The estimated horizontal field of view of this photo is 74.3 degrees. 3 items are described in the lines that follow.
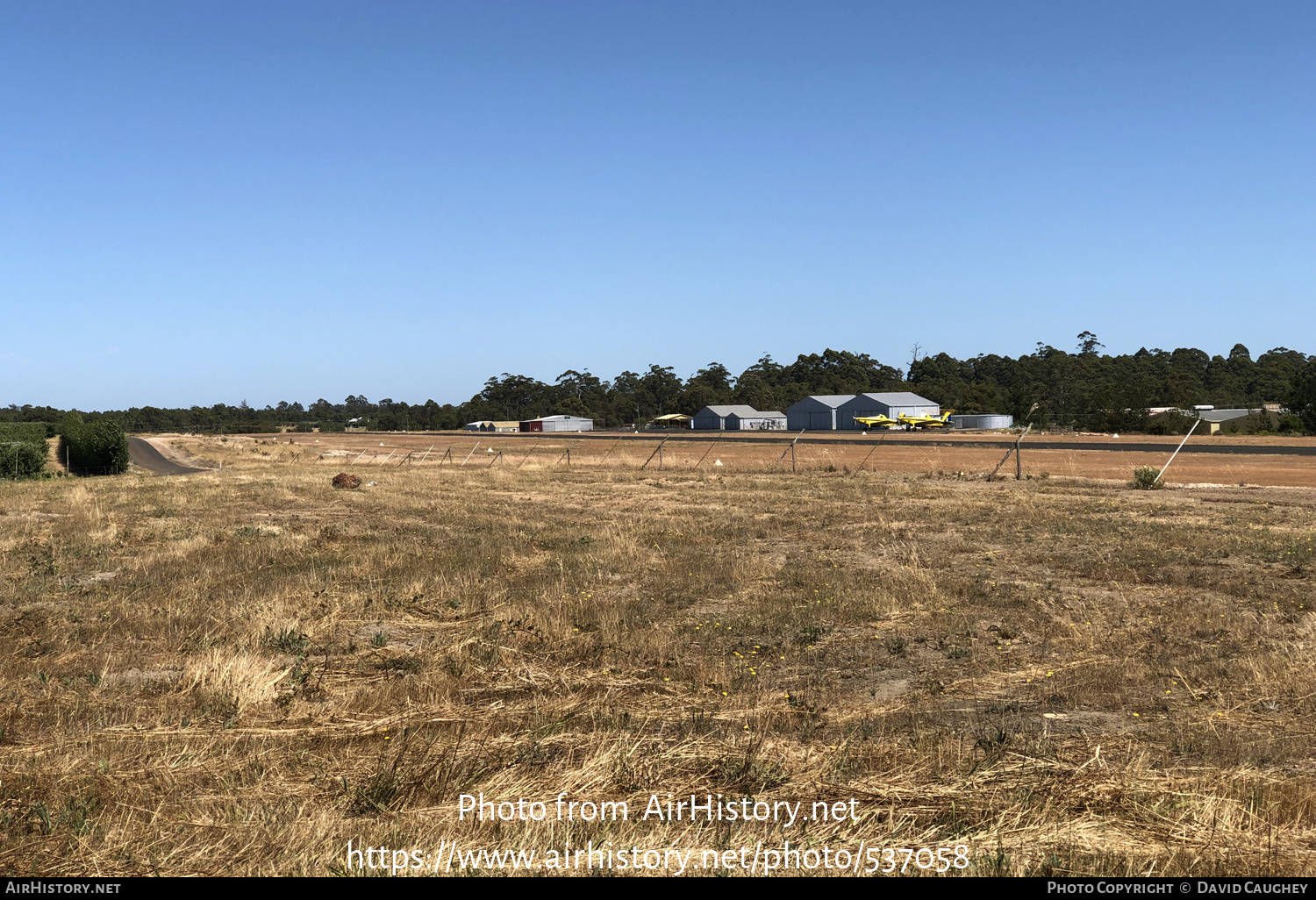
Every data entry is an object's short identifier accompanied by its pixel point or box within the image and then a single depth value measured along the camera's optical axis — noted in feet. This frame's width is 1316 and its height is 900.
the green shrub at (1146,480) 107.24
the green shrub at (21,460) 156.15
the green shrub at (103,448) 186.19
